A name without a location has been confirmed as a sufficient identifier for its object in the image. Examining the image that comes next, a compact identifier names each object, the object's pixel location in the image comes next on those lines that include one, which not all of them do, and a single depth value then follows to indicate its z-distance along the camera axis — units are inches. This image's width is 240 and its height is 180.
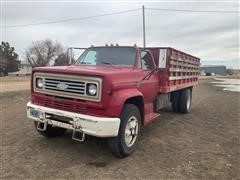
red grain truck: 114.6
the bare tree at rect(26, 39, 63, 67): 1878.4
